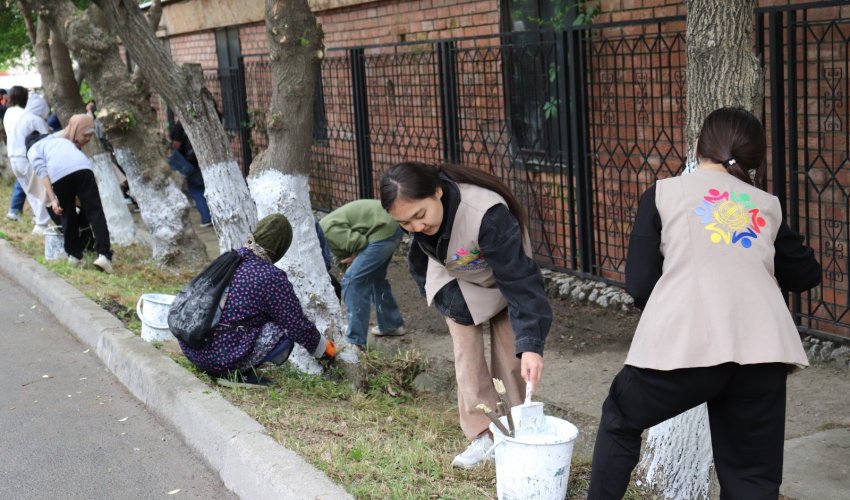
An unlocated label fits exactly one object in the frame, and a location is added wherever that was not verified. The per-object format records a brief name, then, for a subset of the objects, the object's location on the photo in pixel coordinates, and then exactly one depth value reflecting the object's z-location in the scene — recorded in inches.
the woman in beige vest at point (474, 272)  151.6
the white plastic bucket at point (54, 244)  383.2
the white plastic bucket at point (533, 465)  137.3
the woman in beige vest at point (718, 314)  117.3
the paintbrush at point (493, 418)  138.0
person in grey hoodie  417.4
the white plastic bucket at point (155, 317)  248.2
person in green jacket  266.2
